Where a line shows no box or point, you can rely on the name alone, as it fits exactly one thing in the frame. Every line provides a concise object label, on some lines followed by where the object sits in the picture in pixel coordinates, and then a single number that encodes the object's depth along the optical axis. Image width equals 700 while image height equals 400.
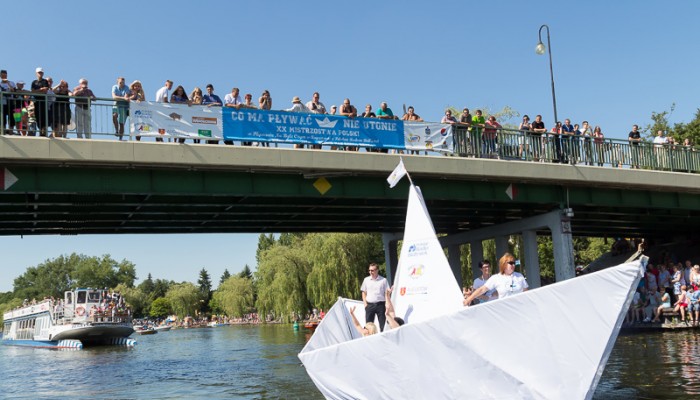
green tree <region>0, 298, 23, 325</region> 161.77
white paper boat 8.62
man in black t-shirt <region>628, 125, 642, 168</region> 27.92
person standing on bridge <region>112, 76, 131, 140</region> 19.75
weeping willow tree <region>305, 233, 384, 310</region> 49.00
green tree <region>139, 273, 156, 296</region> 177.00
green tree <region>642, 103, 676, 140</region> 63.25
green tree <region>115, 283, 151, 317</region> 137.50
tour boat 49.19
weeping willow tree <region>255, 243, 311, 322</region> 56.41
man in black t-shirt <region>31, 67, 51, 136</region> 19.11
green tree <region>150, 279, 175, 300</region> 171.82
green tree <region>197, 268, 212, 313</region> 165.14
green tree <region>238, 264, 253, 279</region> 156.52
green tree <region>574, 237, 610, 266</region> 60.38
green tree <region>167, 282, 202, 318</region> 121.00
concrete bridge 19.66
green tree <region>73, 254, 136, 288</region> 162.75
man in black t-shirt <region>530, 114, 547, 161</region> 26.14
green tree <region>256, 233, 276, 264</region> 134.88
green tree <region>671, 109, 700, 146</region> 58.62
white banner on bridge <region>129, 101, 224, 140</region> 19.88
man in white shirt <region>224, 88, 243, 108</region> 21.62
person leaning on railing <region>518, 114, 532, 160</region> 25.86
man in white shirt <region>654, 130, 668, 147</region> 28.85
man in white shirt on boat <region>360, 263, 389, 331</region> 13.01
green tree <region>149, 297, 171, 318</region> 153.75
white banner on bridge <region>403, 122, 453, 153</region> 23.52
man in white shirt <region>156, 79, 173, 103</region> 20.94
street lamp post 28.86
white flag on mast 13.89
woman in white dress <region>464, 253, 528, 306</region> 10.35
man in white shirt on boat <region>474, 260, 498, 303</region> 10.71
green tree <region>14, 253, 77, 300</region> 174.62
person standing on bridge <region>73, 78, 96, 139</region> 19.38
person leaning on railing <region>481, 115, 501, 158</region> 25.20
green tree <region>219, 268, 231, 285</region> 182.75
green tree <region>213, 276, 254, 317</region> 98.75
